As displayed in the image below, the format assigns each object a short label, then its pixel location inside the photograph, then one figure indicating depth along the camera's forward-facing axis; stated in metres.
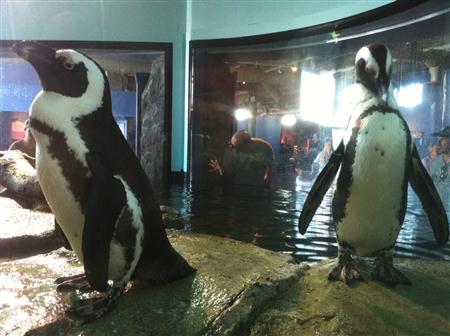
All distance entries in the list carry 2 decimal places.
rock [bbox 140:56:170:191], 5.61
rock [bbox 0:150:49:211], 3.88
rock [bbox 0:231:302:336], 1.36
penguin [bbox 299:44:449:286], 1.85
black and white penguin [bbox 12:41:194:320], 1.41
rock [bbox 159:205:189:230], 3.15
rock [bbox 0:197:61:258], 2.59
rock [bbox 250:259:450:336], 1.42
